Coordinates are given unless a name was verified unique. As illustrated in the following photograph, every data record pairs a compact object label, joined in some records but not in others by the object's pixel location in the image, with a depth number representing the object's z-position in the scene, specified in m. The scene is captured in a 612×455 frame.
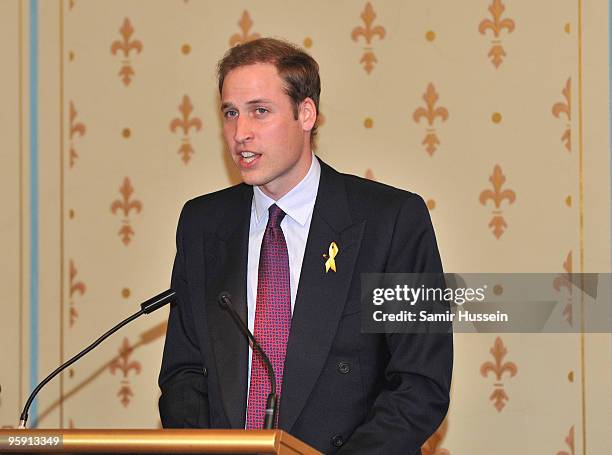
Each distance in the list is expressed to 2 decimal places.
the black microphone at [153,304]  4.41
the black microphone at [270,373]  3.79
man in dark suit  4.85
